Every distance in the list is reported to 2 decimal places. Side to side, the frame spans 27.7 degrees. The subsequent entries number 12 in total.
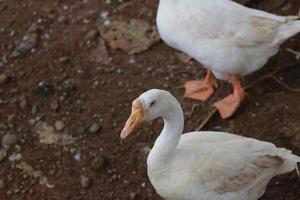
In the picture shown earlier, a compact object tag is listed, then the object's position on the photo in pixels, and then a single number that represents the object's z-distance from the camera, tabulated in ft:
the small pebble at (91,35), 17.76
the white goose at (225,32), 14.25
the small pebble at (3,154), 15.01
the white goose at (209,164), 11.91
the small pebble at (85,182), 14.25
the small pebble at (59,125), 15.58
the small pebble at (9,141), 15.30
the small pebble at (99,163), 14.55
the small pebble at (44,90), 16.40
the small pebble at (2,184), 14.45
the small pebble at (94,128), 15.39
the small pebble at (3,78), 16.78
